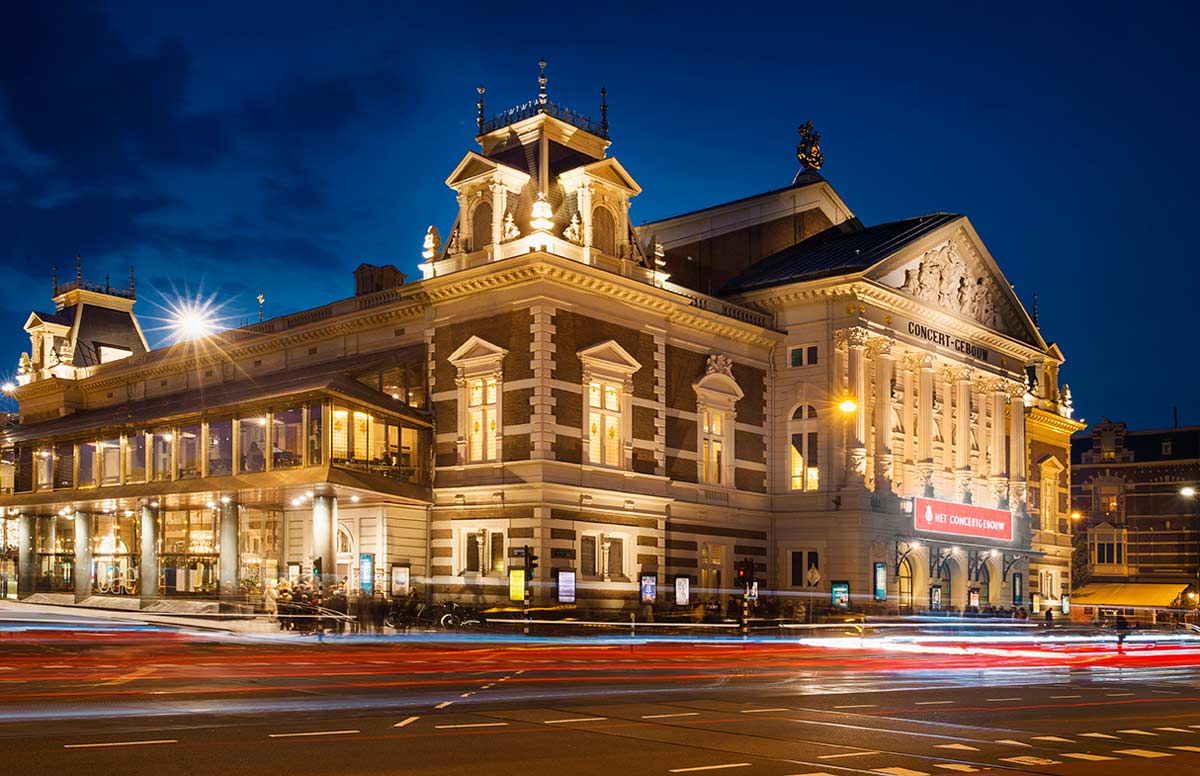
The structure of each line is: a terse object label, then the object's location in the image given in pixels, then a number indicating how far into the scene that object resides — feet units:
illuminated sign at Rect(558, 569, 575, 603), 152.87
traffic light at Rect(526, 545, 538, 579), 148.36
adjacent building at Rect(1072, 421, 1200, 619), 304.71
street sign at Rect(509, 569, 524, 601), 150.82
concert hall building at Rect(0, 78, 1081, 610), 159.74
